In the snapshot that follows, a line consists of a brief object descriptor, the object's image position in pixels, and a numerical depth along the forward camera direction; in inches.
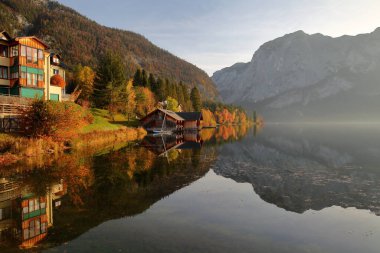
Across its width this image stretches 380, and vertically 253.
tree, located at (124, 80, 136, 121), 2940.5
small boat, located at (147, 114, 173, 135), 3108.3
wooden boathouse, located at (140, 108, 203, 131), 3309.5
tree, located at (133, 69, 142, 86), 4180.6
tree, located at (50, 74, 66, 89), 2346.2
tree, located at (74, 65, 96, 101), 3078.2
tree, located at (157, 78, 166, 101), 4311.0
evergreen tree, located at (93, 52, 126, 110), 2851.9
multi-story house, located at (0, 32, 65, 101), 1786.4
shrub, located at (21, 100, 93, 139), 1391.5
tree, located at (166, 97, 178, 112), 4079.7
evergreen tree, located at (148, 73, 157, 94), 4377.0
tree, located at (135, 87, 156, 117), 3464.8
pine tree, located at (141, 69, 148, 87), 4227.4
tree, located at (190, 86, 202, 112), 5349.4
